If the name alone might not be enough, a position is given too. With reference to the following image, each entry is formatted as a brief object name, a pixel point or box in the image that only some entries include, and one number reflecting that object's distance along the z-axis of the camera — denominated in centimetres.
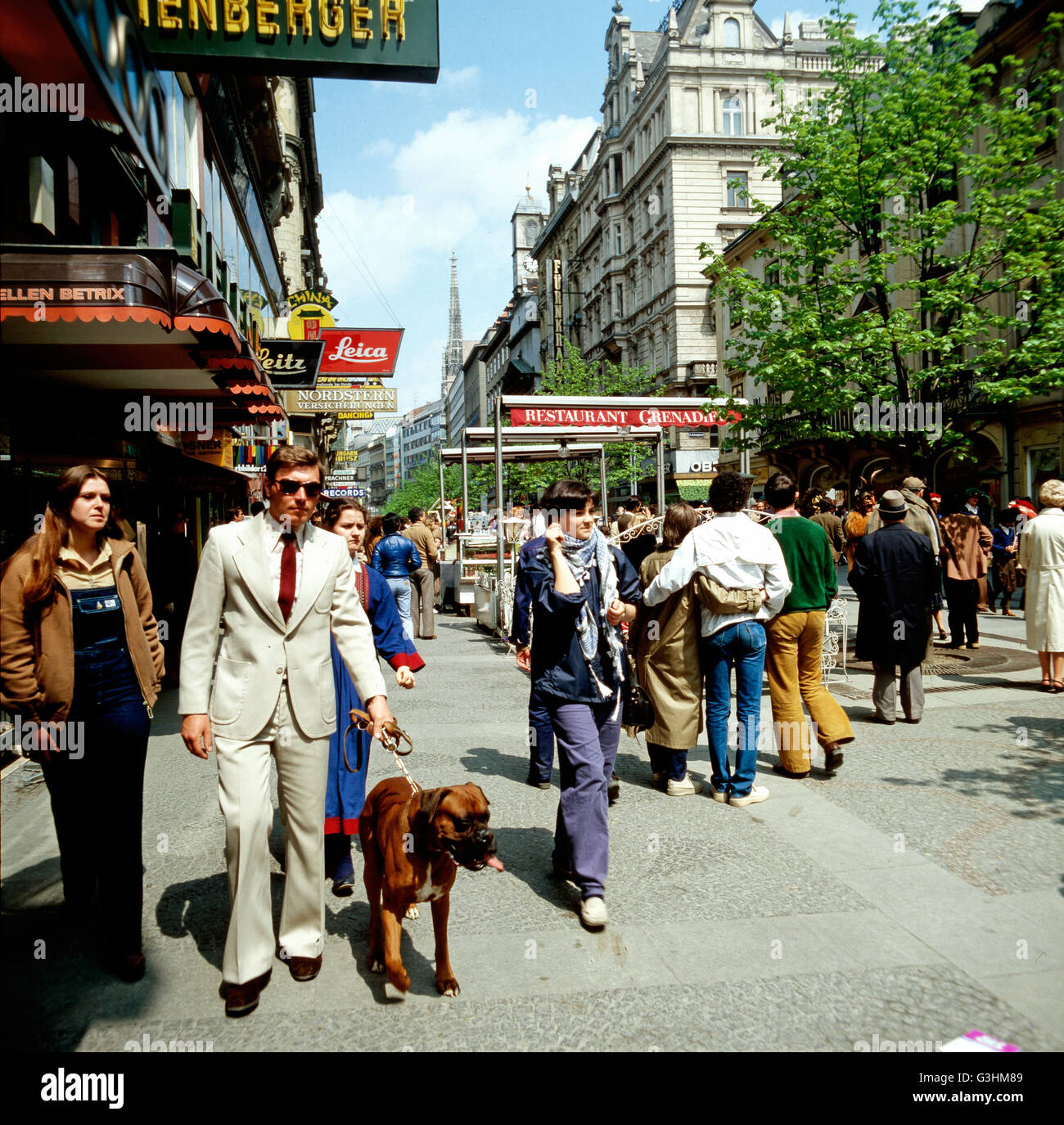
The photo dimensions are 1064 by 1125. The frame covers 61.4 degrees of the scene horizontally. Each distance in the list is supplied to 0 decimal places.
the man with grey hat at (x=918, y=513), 891
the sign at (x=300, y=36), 750
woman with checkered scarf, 402
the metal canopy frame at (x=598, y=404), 1165
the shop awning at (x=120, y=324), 543
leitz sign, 1585
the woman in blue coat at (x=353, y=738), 417
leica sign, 2234
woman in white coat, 826
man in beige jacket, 1391
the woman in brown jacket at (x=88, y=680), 344
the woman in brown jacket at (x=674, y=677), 571
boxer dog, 306
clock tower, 11632
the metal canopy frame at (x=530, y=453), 1620
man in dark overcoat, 720
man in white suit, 327
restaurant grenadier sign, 1175
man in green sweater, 609
